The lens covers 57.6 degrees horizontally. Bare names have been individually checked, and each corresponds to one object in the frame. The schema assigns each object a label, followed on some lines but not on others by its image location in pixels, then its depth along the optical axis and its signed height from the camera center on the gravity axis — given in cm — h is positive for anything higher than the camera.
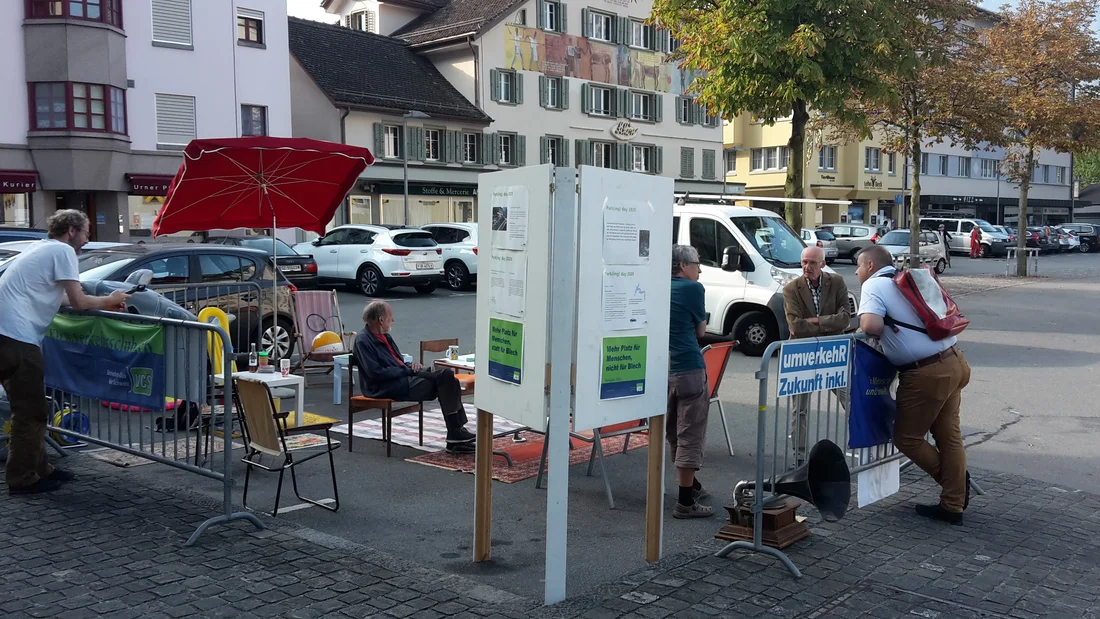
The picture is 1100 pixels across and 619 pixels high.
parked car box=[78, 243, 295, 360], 1150 -76
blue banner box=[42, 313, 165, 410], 657 -98
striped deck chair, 1173 -120
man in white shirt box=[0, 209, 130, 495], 682 -73
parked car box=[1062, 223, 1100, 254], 5662 -66
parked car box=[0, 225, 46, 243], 1783 -31
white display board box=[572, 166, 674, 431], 517 -40
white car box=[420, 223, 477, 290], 2573 -94
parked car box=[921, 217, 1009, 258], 4711 -63
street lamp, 3734 +325
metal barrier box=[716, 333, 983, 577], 550 -156
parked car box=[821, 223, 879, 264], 4138 -62
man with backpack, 640 -105
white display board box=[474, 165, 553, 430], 511 -38
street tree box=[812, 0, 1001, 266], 2573 +288
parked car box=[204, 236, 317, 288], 2123 -102
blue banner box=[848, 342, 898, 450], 638 -116
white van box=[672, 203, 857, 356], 1388 -60
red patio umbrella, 977 +37
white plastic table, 830 -136
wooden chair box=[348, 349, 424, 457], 820 -153
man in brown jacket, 801 -65
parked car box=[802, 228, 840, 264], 3807 -72
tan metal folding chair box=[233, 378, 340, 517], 621 -134
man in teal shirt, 654 -103
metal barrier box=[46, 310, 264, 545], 614 -136
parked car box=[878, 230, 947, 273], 3509 -85
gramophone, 579 -156
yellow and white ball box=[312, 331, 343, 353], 1142 -142
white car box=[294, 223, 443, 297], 2389 -94
